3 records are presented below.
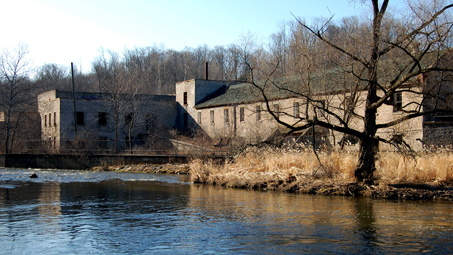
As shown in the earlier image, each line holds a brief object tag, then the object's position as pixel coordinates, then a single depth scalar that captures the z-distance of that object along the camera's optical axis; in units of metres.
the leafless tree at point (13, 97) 46.09
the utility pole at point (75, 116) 47.97
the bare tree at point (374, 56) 15.98
